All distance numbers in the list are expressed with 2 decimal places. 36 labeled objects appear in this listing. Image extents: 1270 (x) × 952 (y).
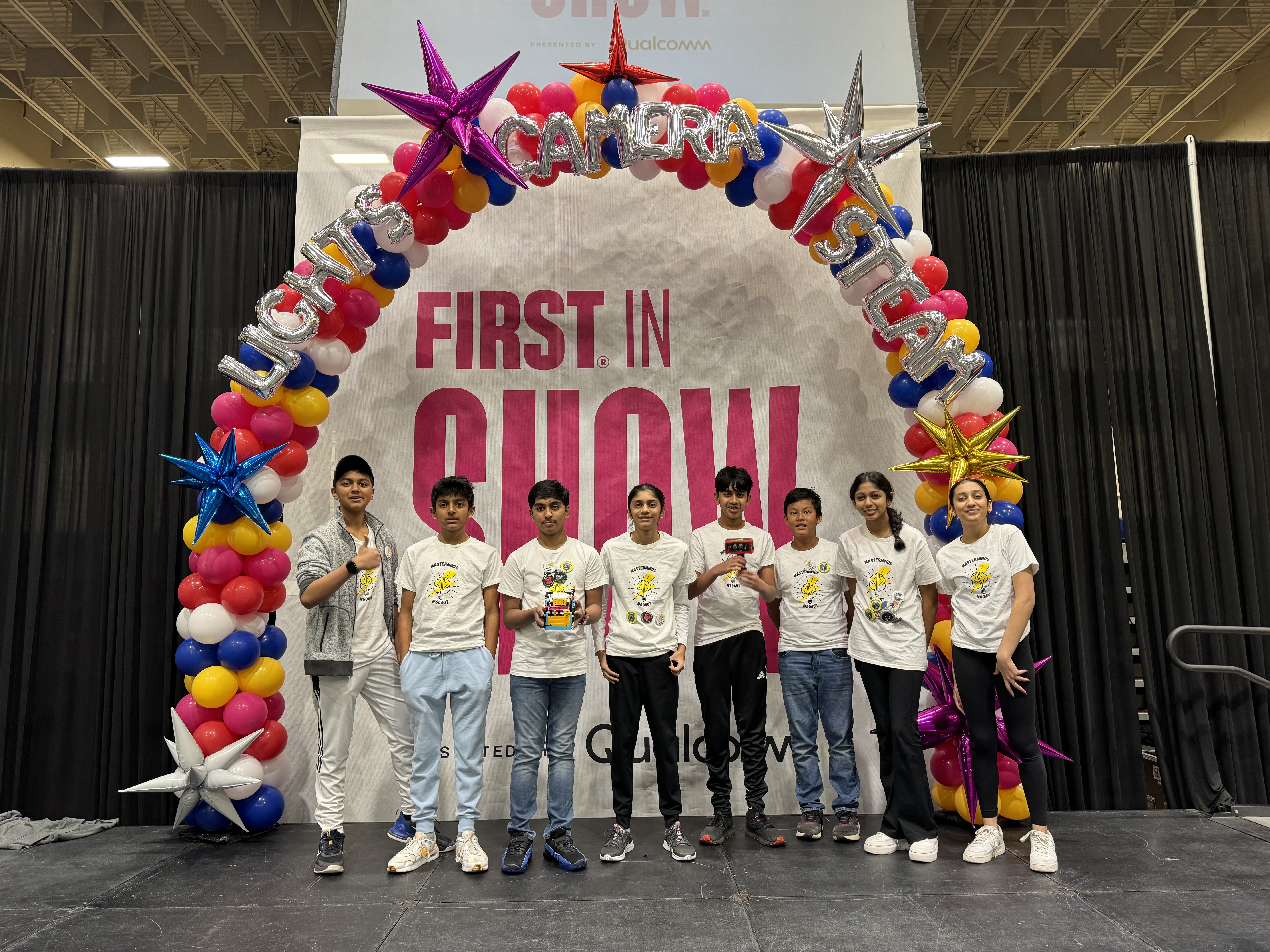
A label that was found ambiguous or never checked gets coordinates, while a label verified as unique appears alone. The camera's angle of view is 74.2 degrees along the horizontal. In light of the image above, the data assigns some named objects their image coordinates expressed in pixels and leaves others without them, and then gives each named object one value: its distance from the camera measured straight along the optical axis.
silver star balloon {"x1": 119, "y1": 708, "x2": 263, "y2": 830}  3.54
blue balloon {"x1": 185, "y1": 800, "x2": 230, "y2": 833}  3.73
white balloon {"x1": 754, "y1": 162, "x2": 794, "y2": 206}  3.79
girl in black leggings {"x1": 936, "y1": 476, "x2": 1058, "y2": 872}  3.27
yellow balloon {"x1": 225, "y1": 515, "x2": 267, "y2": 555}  3.66
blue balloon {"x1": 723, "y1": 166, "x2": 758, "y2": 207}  3.89
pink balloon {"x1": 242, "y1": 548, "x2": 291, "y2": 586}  3.71
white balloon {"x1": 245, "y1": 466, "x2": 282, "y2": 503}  3.73
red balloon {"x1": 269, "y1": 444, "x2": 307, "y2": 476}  3.85
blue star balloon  3.59
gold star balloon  3.65
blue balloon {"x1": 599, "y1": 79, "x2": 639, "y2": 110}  3.68
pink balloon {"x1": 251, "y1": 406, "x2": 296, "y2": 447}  3.79
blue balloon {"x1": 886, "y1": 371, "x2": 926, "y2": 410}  3.98
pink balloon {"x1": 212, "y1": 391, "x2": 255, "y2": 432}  3.81
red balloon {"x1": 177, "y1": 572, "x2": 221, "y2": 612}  3.70
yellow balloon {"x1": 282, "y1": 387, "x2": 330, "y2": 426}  3.93
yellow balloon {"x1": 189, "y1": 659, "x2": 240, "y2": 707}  3.61
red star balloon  3.64
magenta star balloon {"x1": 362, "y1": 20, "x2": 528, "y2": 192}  3.51
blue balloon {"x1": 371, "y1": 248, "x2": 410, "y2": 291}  4.00
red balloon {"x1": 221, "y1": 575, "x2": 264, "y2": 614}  3.64
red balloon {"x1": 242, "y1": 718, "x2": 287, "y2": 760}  3.76
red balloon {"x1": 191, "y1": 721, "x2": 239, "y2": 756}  3.61
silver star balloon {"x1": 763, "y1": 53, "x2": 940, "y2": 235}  3.55
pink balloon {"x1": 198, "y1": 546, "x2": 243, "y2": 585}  3.63
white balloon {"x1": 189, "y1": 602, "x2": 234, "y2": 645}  3.62
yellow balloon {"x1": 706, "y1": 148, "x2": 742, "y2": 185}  3.80
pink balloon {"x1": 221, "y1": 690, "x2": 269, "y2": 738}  3.64
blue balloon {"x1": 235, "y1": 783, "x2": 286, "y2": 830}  3.74
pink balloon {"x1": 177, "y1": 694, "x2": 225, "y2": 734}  3.65
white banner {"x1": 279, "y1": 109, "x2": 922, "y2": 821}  4.49
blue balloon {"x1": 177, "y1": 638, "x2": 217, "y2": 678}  3.67
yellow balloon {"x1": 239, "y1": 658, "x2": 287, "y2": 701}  3.72
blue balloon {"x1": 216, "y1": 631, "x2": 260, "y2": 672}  3.65
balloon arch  3.61
